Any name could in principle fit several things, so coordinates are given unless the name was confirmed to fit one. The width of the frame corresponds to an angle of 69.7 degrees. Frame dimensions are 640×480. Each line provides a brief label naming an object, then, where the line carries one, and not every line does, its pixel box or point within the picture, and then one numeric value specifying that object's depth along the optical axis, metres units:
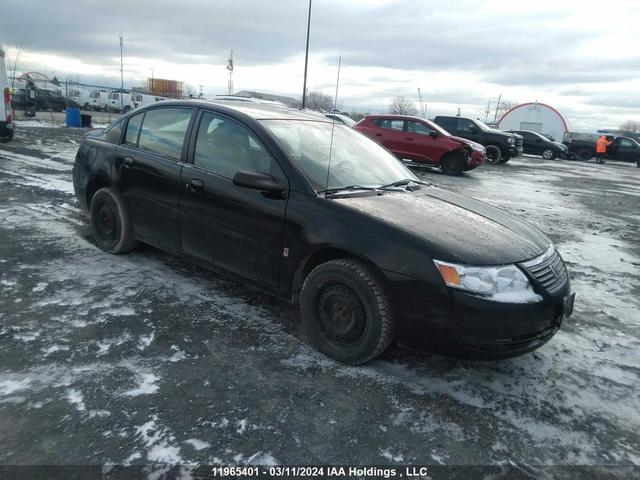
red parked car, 13.52
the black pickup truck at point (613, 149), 26.45
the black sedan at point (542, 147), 25.77
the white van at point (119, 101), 37.09
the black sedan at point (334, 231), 2.59
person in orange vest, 26.69
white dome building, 46.28
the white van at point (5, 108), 10.12
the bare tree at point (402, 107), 72.53
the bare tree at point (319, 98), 52.76
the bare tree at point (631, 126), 114.91
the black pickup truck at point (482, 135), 18.44
